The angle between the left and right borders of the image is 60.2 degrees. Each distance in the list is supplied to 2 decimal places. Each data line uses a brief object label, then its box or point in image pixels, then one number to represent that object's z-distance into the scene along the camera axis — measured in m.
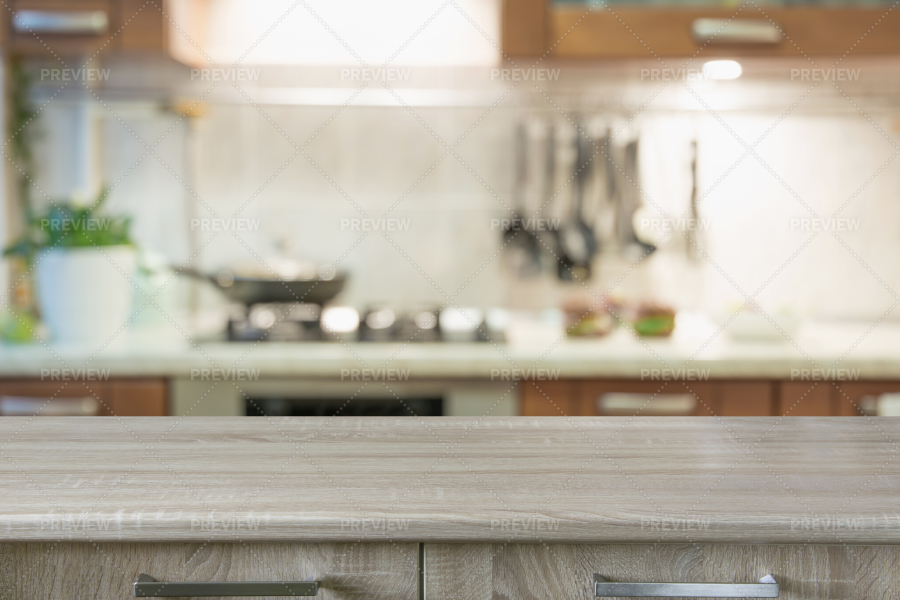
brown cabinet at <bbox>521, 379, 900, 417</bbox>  1.88
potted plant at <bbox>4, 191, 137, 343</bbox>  1.97
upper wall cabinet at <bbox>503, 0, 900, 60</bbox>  1.90
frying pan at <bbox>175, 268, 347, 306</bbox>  2.14
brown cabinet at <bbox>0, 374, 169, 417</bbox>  1.87
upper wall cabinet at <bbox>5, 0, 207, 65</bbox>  1.88
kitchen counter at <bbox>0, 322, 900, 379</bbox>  1.87
